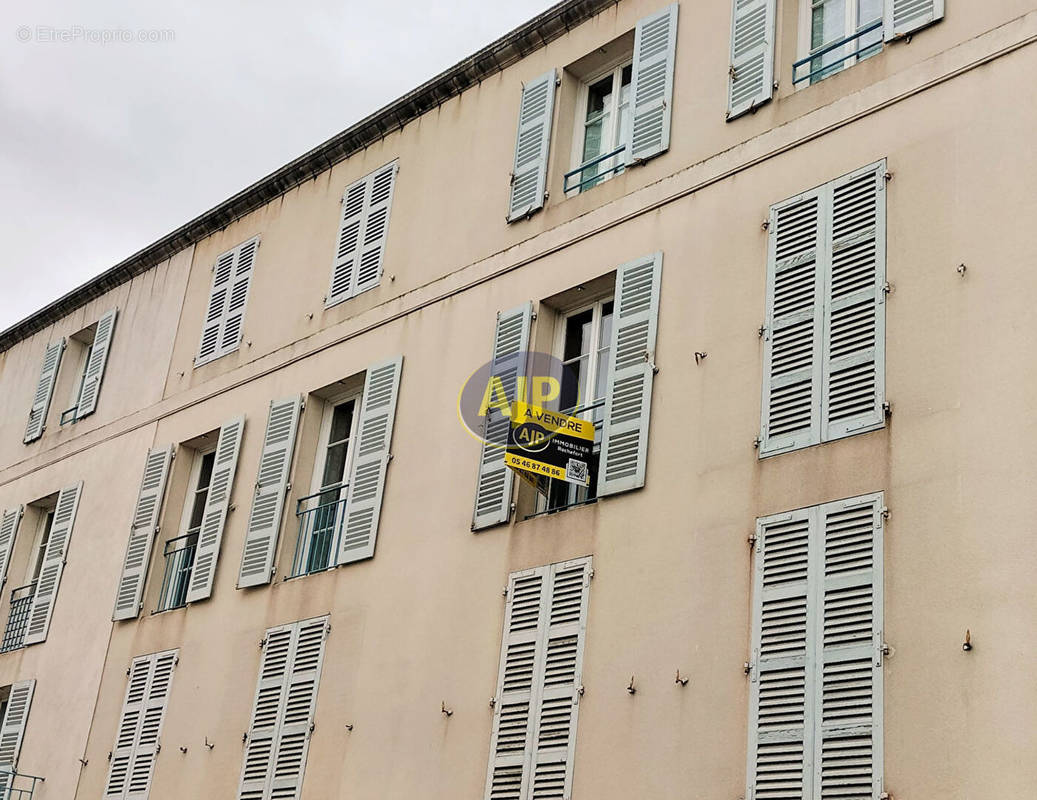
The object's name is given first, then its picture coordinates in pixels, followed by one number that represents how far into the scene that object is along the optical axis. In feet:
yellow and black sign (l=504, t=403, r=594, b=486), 34.12
